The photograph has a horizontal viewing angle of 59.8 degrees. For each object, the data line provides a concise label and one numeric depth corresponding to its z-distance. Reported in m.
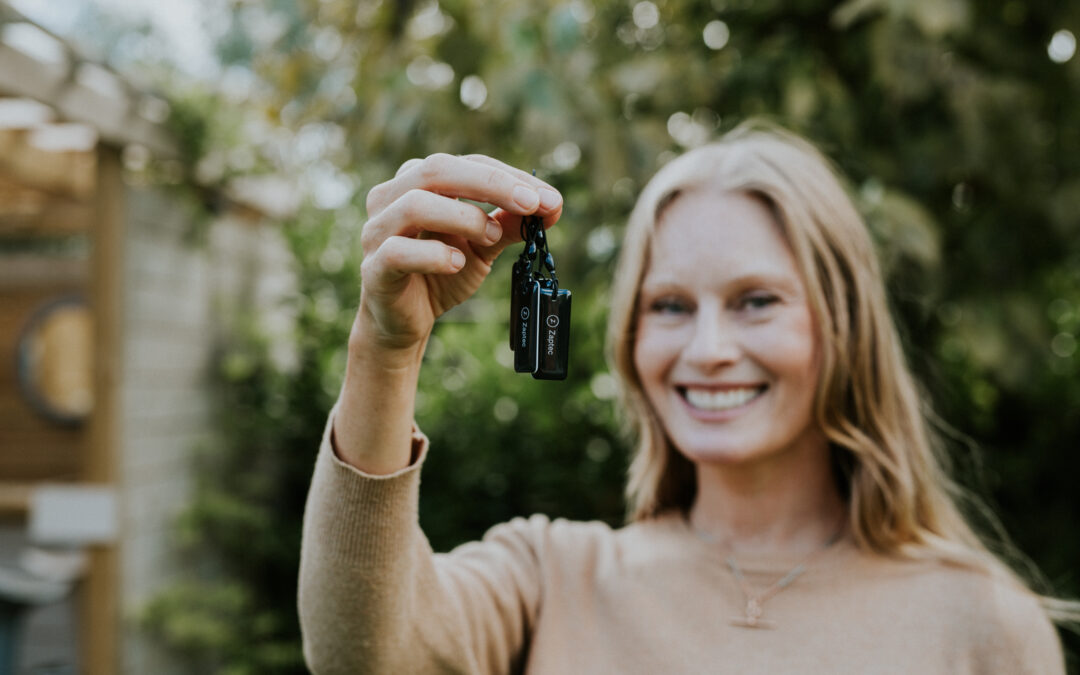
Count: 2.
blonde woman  1.08
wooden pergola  2.77
